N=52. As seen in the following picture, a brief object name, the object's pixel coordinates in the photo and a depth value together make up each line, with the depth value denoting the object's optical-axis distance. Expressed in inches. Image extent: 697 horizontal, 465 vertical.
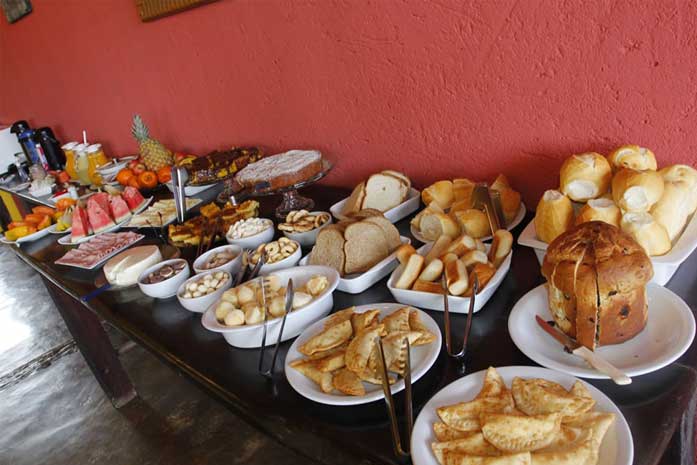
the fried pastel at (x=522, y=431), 21.7
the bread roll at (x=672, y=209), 32.5
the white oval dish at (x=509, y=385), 21.0
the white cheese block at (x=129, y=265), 51.9
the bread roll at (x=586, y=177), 36.1
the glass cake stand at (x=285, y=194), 55.2
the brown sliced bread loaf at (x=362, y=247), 42.0
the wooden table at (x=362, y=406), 25.0
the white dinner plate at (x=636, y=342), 25.7
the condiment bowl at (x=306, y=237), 50.8
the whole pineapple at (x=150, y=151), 87.7
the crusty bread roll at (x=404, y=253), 38.4
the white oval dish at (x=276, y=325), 35.2
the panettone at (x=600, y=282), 26.5
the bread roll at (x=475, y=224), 42.8
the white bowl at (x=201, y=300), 41.7
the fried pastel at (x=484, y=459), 20.5
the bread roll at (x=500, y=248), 37.5
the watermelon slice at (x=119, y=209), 74.7
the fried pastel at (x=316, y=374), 28.9
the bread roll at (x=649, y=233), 30.9
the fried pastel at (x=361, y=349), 28.7
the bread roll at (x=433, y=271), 36.5
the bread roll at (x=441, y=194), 48.6
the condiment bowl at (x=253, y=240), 52.6
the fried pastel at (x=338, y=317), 33.7
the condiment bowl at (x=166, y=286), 46.3
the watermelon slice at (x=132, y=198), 78.2
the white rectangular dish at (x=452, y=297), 33.9
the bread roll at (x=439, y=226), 43.2
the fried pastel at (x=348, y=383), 27.7
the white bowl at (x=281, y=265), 44.8
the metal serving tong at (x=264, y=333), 32.9
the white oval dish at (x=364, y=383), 27.5
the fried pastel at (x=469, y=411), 23.5
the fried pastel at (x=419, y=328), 30.0
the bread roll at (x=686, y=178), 34.0
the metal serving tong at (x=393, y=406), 24.8
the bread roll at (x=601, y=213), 32.8
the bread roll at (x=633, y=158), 35.4
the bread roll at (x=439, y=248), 39.7
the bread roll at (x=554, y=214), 35.2
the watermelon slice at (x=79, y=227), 71.2
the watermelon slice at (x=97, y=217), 72.6
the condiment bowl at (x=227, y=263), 46.7
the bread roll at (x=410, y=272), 36.6
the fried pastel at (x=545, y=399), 23.0
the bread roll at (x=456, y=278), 34.2
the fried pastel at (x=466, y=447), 22.0
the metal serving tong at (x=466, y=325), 30.8
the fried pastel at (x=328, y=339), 31.5
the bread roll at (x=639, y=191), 32.2
